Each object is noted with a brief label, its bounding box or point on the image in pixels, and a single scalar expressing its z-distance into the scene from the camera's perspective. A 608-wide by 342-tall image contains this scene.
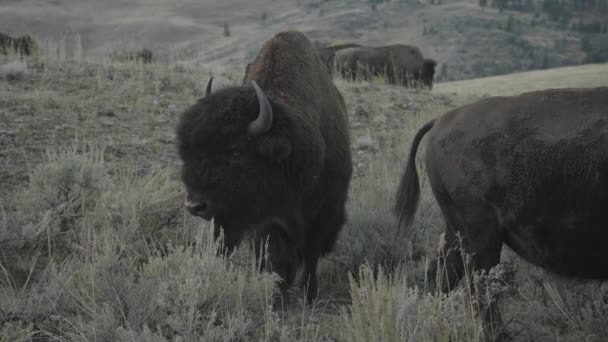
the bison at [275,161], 7.62
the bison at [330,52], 39.97
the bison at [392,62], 37.28
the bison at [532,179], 6.11
